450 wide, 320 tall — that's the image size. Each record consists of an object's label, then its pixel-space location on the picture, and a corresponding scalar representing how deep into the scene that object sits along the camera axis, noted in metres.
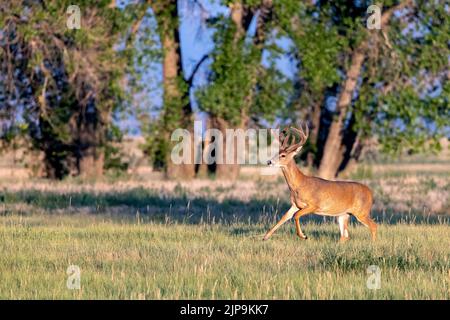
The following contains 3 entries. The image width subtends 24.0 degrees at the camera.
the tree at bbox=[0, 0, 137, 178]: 26.38
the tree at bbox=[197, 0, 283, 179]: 29.19
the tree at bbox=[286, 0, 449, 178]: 29.69
